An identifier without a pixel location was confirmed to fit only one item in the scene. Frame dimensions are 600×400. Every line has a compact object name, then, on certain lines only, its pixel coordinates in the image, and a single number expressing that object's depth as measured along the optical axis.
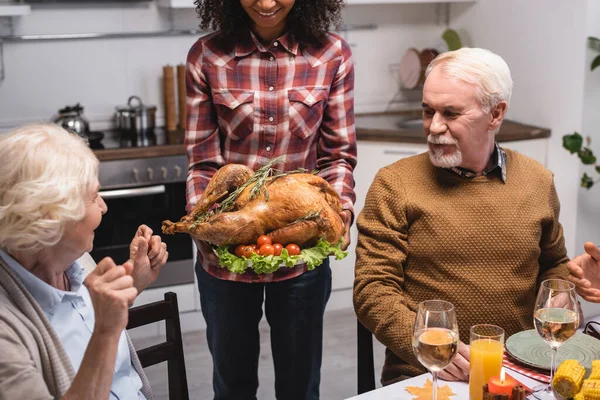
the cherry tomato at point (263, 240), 1.84
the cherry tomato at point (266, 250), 1.81
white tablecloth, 1.62
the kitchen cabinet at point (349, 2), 3.77
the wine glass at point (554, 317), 1.56
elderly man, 2.05
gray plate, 1.70
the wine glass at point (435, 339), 1.44
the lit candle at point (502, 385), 1.46
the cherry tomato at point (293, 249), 1.84
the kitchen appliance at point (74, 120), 3.65
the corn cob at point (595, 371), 1.52
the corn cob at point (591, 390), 1.48
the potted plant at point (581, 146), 3.60
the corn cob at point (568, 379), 1.50
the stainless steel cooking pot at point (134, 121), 3.88
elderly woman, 1.35
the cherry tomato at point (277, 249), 1.82
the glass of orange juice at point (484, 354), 1.53
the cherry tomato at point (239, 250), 1.84
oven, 3.54
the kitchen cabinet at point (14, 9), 3.46
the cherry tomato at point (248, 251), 1.83
